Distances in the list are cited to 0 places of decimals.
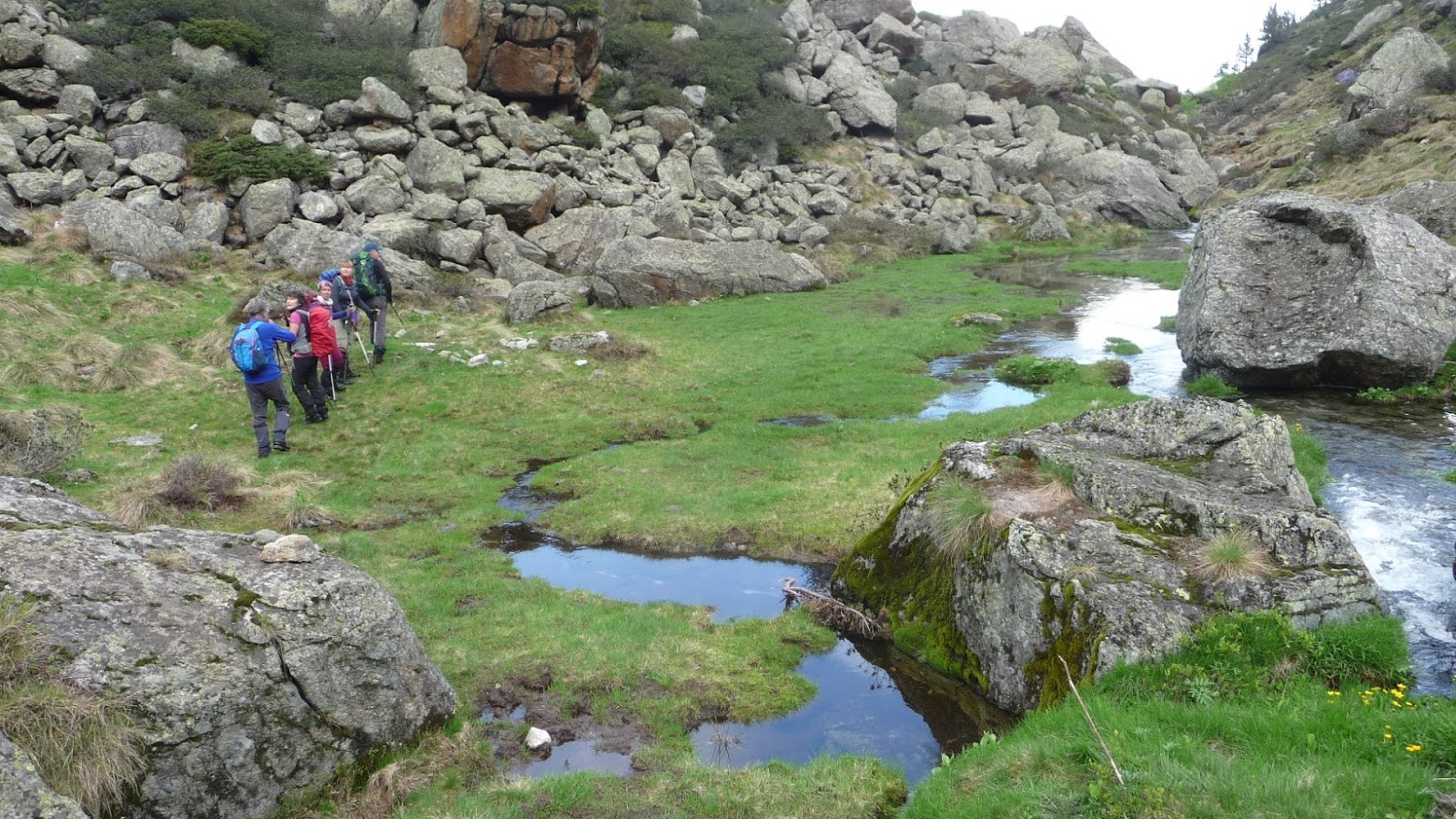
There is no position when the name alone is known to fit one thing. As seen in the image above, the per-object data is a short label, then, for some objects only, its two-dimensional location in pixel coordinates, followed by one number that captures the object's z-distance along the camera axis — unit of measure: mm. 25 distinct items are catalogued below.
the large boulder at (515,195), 45906
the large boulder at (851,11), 99562
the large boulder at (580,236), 45312
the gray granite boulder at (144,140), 41312
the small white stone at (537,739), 10469
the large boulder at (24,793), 6336
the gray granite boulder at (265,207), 39500
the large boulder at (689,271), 41281
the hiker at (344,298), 27484
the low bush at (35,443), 17375
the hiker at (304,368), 22984
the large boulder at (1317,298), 22281
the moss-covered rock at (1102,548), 10188
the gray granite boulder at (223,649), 8023
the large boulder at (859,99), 79000
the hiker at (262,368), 20688
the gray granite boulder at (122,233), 33812
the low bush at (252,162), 41125
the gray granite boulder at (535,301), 35375
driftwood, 13445
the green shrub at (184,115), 42969
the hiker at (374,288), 28719
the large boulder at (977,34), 100750
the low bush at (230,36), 48969
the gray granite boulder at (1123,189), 79500
